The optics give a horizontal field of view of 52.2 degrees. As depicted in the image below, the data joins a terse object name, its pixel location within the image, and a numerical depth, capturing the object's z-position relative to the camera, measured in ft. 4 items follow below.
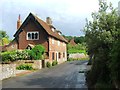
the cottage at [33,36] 68.20
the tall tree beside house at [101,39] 25.06
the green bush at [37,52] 59.73
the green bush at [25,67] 54.87
